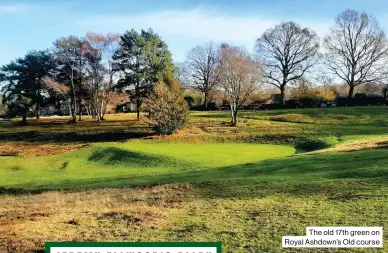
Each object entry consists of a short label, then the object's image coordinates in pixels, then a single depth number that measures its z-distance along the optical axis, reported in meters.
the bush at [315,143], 36.24
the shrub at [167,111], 45.84
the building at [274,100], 73.94
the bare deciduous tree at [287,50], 69.12
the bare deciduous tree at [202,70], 78.69
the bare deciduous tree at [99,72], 60.16
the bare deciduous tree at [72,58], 59.66
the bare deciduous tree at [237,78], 50.53
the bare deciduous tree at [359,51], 67.56
